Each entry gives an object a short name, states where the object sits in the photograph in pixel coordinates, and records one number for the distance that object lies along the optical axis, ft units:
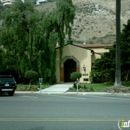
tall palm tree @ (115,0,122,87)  78.33
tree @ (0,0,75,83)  111.34
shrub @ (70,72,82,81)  94.50
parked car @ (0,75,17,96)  68.44
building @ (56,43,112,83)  125.90
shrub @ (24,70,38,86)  93.86
